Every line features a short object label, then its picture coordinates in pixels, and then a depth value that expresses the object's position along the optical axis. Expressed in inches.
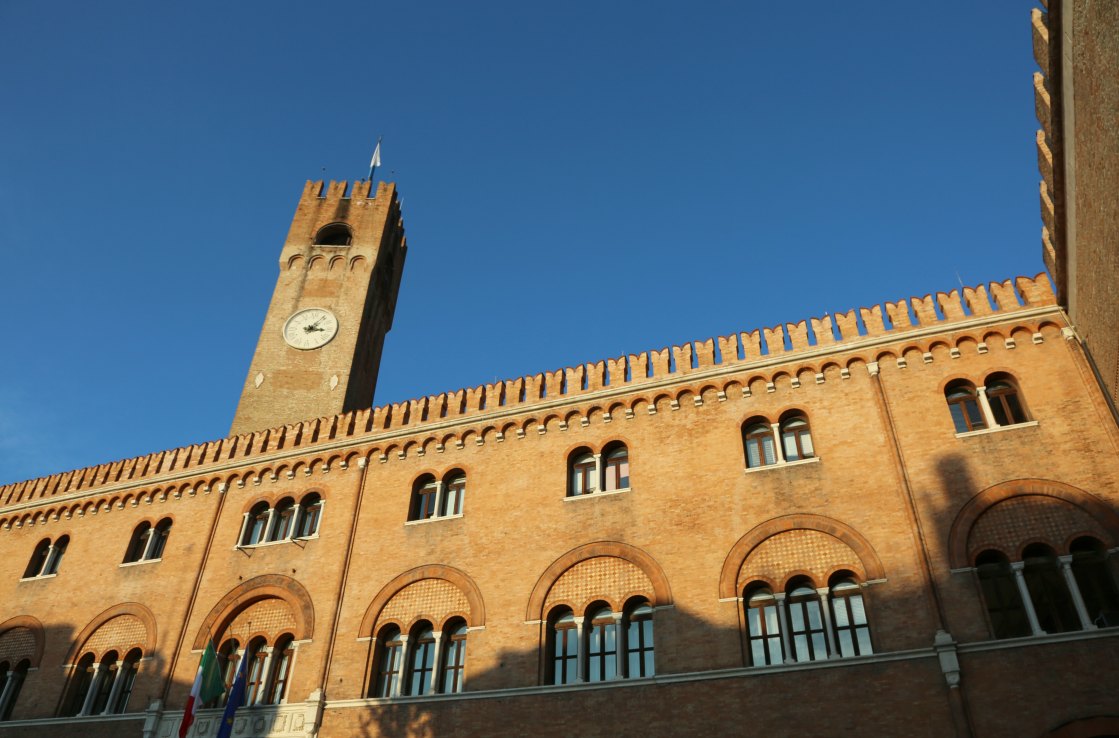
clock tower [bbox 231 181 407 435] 901.8
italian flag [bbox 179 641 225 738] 579.8
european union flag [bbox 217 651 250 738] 569.9
